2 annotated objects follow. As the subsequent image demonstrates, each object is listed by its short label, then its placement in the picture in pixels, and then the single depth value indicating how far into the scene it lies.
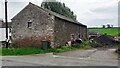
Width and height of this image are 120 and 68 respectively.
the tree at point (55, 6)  27.29
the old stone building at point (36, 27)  12.95
